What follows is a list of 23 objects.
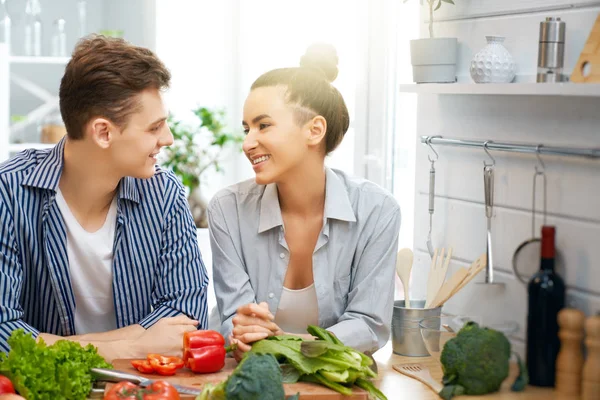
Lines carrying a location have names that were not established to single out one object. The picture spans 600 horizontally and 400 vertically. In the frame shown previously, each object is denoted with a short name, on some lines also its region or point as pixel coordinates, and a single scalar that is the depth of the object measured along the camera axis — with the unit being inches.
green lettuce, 68.6
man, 86.7
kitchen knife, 71.2
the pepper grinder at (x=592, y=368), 64.2
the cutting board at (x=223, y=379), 71.1
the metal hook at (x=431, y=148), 98.8
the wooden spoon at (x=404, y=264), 96.5
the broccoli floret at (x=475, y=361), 68.8
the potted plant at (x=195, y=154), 177.5
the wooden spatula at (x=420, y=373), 78.0
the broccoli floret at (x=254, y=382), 65.1
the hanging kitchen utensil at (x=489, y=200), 85.1
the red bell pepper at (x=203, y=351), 75.5
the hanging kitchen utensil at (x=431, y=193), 98.0
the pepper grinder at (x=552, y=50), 75.7
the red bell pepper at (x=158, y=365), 75.4
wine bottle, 67.1
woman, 89.9
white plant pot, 93.7
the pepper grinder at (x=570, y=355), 65.2
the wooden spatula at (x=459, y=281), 87.1
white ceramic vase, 83.0
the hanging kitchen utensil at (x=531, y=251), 72.4
